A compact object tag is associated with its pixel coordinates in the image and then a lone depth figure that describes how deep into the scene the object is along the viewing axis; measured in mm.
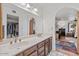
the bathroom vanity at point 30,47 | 894
